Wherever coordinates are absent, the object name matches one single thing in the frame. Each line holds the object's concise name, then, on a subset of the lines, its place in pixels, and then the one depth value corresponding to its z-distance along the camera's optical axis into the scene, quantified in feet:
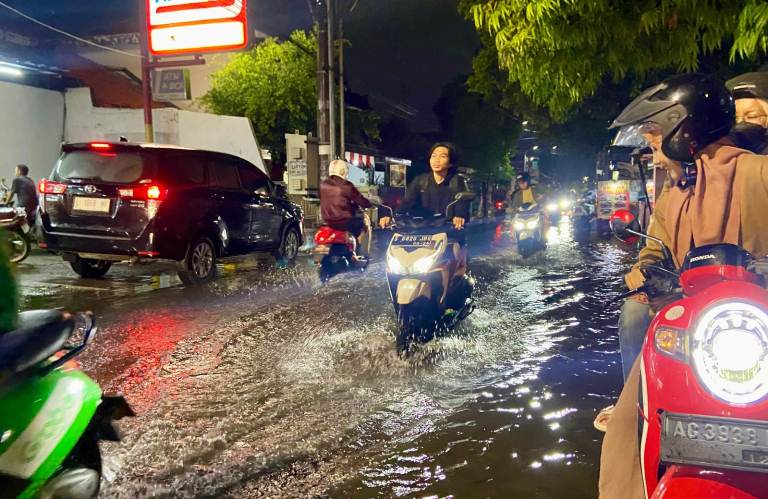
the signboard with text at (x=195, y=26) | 52.70
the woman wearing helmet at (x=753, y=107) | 10.80
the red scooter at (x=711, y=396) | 5.70
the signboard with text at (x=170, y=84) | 56.90
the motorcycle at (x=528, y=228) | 38.99
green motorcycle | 6.68
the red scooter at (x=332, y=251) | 27.61
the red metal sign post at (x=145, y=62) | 54.75
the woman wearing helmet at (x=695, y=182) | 7.86
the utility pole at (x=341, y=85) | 48.38
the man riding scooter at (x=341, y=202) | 27.27
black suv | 26.37
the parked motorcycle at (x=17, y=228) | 33.30
